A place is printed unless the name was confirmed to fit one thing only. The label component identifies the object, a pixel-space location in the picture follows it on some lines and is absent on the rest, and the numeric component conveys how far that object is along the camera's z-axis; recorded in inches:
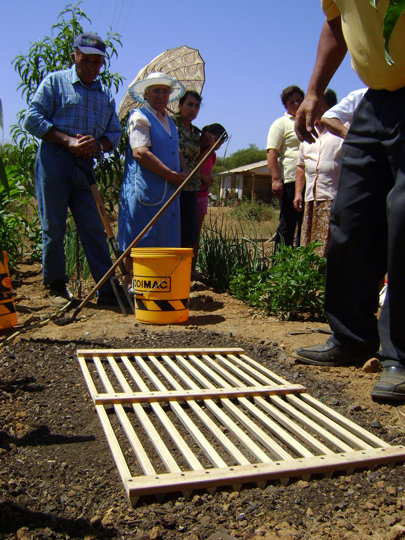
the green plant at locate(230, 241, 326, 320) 131.3
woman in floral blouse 169.3
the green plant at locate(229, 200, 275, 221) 754.8
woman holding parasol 144.2
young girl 185.0
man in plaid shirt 141.9
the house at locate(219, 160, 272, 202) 1218.6
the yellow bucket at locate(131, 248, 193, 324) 127.5
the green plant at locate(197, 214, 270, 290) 171.6
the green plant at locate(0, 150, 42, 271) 182.4
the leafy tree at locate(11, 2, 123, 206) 175.8
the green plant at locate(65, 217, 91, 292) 193.1
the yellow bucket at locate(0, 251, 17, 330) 115.2
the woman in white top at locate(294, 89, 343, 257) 149.0
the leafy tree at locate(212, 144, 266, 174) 2315.5
